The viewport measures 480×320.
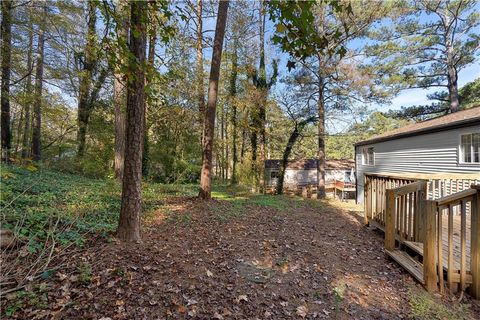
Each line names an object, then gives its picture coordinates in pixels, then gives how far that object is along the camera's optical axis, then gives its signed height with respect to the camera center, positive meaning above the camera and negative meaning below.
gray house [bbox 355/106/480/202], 8.20 +0.66
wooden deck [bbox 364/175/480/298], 2.99 -1.02
